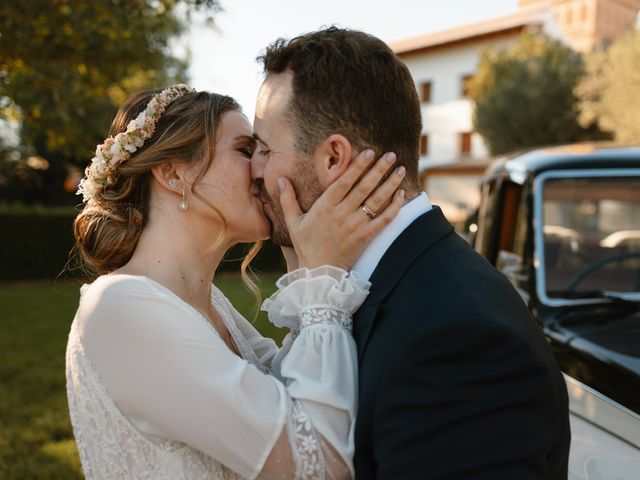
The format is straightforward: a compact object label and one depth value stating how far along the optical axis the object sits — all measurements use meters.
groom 1.48
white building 33.28
